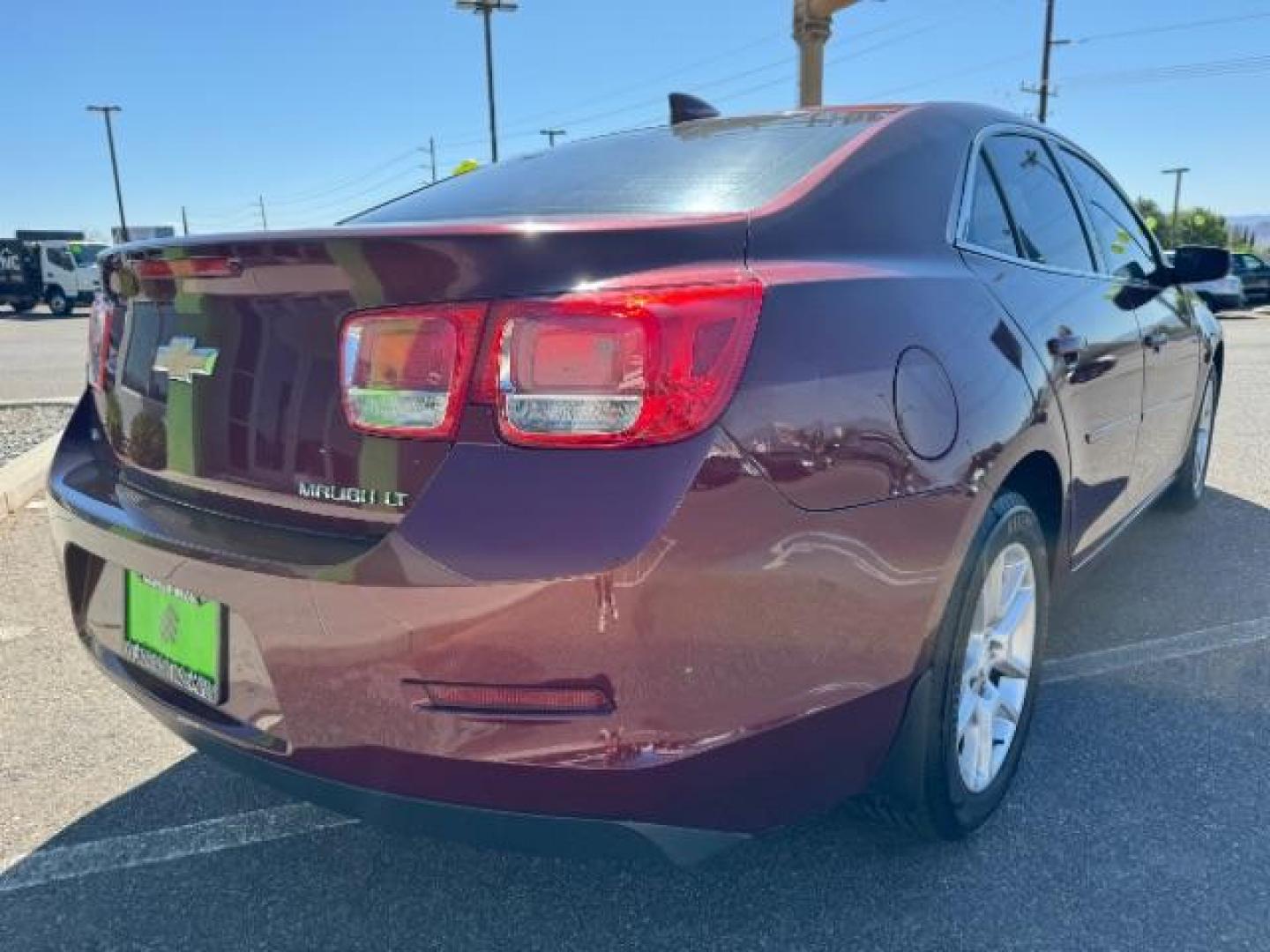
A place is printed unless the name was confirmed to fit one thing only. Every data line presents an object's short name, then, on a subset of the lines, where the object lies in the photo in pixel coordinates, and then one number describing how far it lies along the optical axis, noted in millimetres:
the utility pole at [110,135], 51688
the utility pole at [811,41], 9773
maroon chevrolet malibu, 1399
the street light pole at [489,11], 31739
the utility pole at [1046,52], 34375
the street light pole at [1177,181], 71188
